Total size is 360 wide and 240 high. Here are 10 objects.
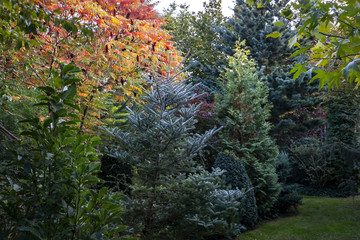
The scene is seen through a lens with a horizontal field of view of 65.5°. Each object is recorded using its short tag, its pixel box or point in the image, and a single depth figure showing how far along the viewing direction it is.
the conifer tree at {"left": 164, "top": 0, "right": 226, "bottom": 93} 17.77
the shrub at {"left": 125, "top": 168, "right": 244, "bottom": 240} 4.00
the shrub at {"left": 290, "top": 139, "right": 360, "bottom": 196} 10.03
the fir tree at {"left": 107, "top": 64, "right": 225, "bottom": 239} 4.10
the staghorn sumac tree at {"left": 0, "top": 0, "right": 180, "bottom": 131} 5.08
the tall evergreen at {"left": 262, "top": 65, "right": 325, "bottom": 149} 12.26
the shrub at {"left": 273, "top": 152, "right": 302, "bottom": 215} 7.77
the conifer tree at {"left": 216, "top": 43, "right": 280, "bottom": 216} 7.30
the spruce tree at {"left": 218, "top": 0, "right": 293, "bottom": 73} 14.60
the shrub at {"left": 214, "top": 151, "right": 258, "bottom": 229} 6.25
